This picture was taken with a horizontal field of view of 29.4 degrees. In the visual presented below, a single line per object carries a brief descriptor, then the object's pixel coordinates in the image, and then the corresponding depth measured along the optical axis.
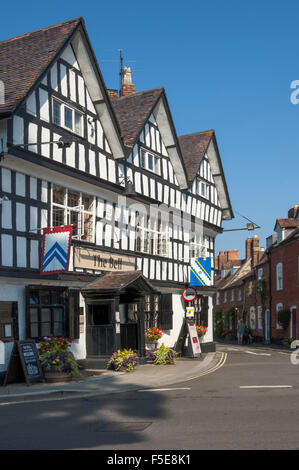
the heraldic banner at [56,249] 15.42
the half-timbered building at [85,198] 15.62
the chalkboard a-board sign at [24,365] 14.80
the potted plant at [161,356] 20.59
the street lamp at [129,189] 19.77
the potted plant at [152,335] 22.27
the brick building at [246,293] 47.97
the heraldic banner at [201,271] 26.66
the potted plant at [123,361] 18.03
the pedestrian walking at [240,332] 46.01
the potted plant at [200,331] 27.09
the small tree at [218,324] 61.59
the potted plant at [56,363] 15.21
